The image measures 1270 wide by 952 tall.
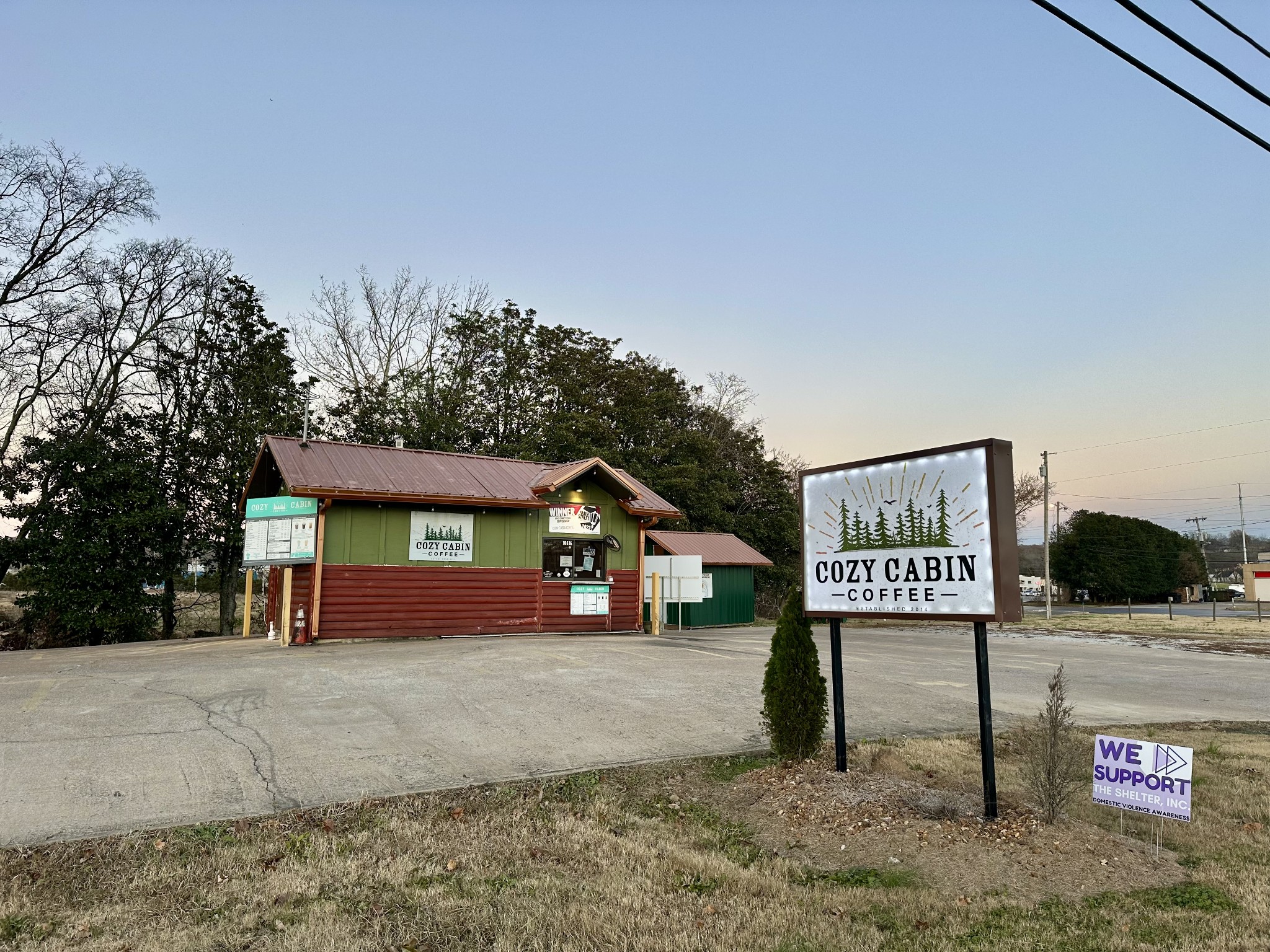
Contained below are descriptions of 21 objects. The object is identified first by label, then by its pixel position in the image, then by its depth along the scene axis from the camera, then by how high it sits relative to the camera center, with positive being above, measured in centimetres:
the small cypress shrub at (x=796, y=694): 656 -101
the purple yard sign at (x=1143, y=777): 496 -131
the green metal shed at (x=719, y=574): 2639 -22
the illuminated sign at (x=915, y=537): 549 +23
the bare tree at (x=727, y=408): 4394 +863
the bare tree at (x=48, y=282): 2270 +800
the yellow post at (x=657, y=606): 1992 -95
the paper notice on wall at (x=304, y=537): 1570 +56
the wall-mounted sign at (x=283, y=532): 1571 +66
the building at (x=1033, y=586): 9006 -209
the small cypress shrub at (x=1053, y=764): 527 -129
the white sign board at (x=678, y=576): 2098 -22
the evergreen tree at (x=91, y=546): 2116 +55
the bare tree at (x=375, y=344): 3266 +918
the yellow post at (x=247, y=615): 1838 -111
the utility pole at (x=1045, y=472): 3941 +466
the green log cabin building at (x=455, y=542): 1608 +54
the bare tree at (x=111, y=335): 2364 +701
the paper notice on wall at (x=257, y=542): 1588 +47
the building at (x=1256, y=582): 5825 -97
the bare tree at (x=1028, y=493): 5300 +484
